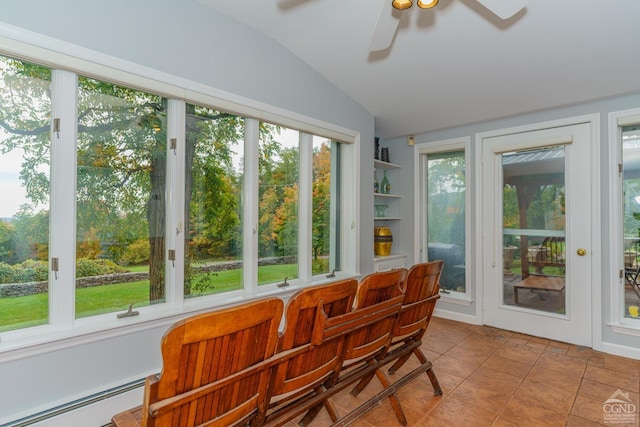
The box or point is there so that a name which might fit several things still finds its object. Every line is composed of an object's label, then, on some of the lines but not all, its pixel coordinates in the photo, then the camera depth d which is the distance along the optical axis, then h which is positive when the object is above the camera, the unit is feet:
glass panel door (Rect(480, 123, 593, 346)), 10.72 -0.57
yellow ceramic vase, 13.98 -1.07
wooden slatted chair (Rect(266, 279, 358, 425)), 4.53 -2.08
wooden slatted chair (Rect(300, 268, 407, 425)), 5.57 -2.19
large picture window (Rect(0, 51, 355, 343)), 5.85 +0.32
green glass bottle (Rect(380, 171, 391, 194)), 15.01 +1.43
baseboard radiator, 5.40 -3.42
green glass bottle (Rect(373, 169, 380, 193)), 14.64 +1.45
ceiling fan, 5.79 +3.89
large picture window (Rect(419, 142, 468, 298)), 13.43 +0.24
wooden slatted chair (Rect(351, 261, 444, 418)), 6.59 -2.25
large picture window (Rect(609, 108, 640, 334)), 10.11 -0.09
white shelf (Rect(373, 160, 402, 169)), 13.95 +2.32
